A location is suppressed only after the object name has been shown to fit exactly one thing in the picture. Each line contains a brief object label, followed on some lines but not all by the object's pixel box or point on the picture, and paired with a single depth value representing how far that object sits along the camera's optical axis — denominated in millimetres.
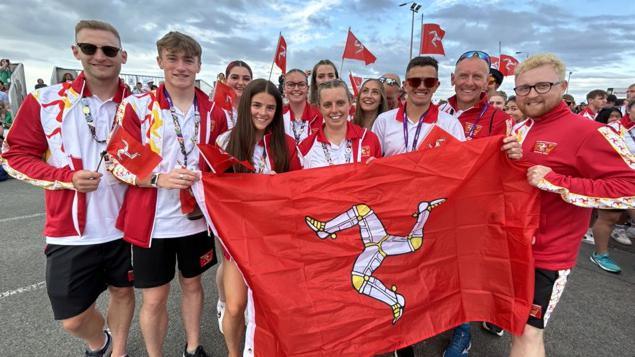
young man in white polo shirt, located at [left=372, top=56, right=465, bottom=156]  2900
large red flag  2258
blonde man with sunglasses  2305
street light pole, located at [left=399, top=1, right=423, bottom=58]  22972
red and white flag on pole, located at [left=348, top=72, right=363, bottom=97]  7553
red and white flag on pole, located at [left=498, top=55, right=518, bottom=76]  13164
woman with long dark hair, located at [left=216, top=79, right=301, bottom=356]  2482
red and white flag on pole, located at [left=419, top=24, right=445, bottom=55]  10180
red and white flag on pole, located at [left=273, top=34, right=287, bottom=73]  6539
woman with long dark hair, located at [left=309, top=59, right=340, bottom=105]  4570
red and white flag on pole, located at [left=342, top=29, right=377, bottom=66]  8805
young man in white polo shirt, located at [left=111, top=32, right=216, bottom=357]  2326
